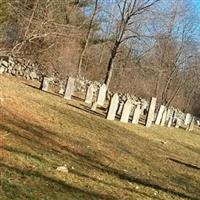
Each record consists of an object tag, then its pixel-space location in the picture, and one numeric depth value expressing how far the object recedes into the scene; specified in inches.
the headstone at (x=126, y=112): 876.6
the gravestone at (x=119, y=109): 955.3
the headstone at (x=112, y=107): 837.9
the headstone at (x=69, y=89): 939.3
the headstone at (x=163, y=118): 1145.9
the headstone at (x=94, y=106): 901.8
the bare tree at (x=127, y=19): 1425.9
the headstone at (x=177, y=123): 1277.6
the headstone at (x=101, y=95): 1068.2
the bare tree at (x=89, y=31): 1573.0
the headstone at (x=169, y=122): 1193.5
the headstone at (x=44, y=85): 955.0
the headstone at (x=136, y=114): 917.8
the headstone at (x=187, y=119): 1539.6
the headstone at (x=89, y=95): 1016.8
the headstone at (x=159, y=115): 1122.0
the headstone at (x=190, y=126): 1327.1
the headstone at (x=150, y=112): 962.1
